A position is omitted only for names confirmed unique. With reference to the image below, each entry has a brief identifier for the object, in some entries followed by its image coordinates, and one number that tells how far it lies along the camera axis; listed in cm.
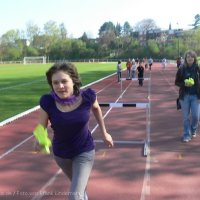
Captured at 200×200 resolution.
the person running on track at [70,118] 382
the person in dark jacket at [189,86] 887
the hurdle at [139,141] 839
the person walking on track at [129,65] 3423
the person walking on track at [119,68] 3108
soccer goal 12175
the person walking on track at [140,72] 2825
